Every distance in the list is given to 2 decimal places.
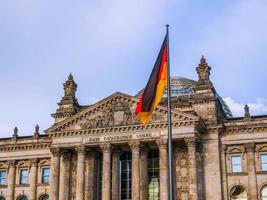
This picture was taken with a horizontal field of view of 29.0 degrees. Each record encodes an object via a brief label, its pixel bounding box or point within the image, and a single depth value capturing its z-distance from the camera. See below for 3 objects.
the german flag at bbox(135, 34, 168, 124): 28.03
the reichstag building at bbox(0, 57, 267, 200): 53.78
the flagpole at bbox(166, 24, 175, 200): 25.27
